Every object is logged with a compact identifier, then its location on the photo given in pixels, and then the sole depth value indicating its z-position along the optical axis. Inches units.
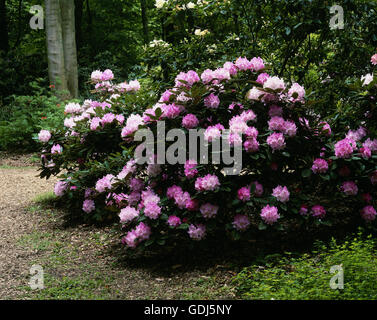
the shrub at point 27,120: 401.7
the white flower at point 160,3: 229.0
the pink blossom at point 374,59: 184.2
